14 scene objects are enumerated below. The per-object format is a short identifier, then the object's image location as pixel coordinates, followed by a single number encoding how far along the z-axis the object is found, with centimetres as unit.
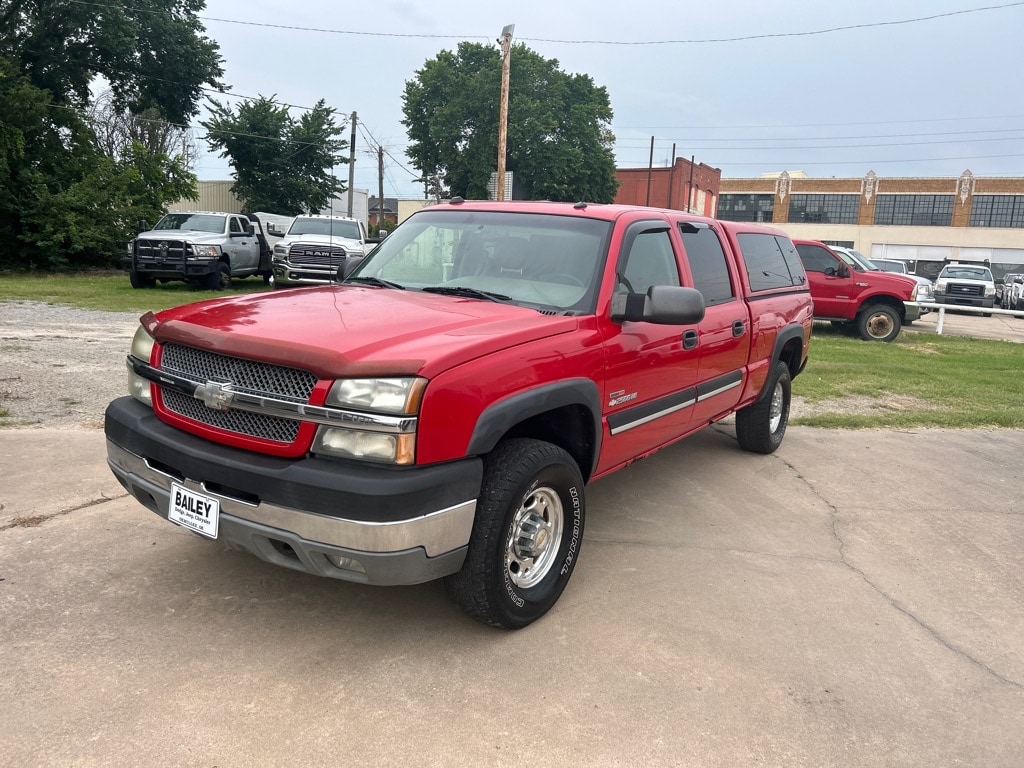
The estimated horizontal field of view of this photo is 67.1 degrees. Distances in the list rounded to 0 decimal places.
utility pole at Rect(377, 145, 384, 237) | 4909
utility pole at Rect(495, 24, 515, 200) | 2258
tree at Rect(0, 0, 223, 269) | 2095
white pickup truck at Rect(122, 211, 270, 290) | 1697
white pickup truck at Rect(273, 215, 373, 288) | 1717
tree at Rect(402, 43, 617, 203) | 4291
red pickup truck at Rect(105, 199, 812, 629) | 275
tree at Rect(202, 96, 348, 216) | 3472
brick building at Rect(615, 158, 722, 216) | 5409
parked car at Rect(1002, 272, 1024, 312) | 2903
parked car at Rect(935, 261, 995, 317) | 2602
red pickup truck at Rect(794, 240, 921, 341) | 1524
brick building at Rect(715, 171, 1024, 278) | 6091
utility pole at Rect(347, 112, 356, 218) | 3506
